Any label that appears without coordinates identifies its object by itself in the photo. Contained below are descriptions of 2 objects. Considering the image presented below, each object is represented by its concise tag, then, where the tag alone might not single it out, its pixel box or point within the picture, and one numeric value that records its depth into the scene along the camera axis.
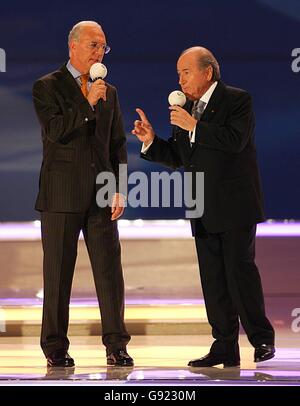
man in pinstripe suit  7.43
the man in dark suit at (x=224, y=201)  7.26
